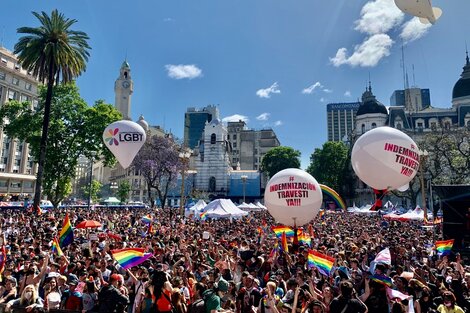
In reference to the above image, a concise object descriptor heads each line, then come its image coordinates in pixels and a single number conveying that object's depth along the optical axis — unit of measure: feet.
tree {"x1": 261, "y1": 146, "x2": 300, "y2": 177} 267.39
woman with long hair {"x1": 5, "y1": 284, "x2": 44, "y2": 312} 21.24
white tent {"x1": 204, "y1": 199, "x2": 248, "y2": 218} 76.38
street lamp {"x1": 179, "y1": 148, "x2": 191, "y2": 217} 89.17
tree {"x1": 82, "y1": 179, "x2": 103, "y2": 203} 285.97
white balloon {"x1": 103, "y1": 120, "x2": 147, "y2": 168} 57.21
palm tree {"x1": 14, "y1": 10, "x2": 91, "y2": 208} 91.61
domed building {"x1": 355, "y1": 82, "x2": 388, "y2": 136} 265.54
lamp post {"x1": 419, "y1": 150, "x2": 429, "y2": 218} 70.94
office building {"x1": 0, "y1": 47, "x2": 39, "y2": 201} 231.91
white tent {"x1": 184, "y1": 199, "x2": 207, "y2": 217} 93.70
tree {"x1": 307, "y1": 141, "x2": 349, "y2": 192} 258.98
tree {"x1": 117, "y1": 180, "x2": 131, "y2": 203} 281.13
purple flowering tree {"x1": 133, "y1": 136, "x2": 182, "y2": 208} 162.50
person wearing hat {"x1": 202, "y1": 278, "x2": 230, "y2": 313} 18.84
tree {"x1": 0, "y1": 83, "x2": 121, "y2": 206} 111.65
